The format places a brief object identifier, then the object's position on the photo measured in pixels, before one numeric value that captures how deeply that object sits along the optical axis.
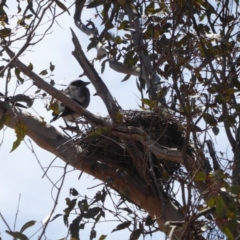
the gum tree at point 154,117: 7.21
